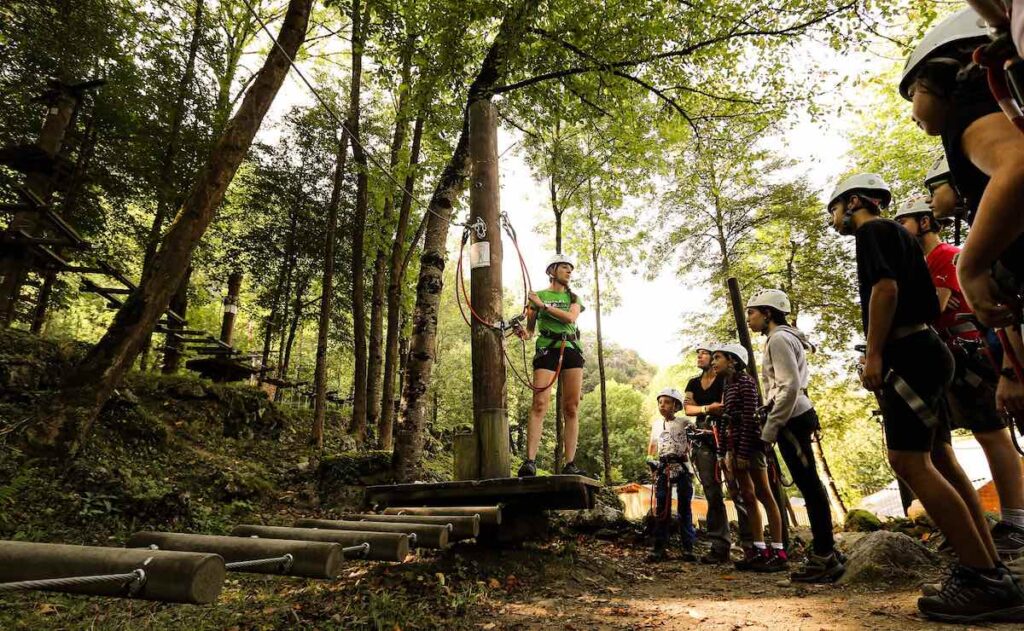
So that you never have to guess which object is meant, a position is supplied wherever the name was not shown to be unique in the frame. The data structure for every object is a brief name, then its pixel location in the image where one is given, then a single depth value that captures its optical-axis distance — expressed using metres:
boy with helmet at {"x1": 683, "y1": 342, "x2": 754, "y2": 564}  6.30
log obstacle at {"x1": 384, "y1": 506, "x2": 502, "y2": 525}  3.97
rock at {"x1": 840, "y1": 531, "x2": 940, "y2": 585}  4.02
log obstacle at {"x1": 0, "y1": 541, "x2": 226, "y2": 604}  1.55
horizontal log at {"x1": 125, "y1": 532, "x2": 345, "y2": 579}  2.28
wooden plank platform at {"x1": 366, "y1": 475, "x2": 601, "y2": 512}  4.40
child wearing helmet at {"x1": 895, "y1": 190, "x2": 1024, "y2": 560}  3.48
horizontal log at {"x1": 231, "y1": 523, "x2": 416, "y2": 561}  2.80
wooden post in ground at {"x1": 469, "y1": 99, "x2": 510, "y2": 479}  5.09
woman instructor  5.46
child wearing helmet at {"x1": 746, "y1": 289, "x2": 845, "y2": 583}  4.24
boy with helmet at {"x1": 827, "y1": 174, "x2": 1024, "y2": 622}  2.46
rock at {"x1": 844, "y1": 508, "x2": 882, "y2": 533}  7.66
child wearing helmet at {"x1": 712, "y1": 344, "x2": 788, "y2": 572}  5.19
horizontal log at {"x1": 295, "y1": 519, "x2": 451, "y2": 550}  3.15
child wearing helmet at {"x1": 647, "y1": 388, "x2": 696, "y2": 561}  6.48
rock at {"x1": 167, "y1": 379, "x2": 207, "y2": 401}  10.10
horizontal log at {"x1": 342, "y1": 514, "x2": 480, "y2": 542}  3.58
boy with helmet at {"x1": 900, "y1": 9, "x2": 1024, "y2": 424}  1.44
